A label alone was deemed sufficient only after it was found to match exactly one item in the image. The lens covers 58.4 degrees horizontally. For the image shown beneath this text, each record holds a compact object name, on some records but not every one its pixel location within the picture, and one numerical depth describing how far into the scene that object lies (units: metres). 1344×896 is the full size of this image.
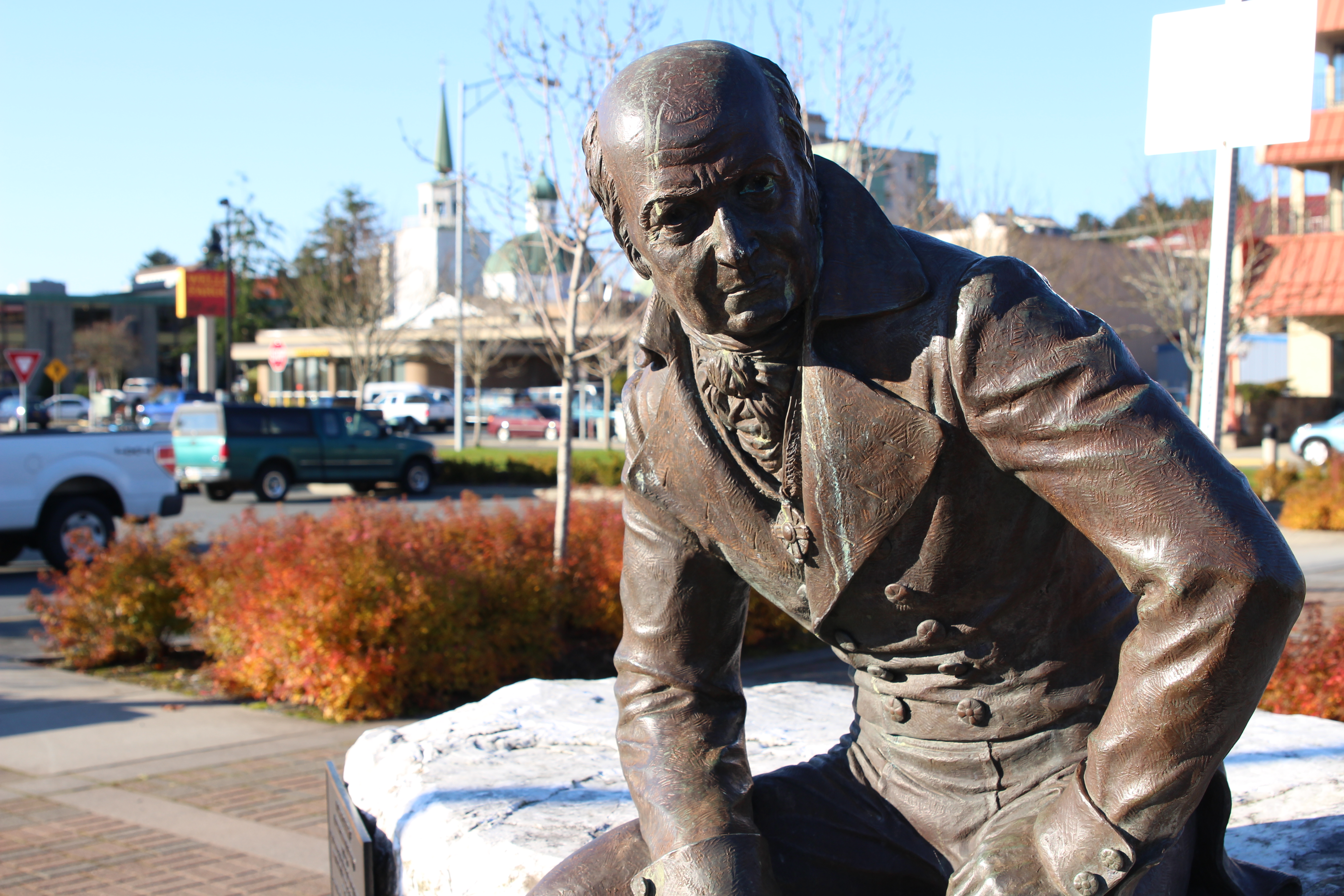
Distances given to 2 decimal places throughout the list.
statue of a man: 1.57
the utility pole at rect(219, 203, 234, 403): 34.84
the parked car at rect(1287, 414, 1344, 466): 23.36
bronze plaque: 2.90
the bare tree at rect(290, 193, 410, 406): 32.53
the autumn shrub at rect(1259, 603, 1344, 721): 5.23
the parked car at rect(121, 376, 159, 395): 57.50
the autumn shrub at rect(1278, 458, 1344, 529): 14.41
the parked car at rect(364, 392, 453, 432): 41.69
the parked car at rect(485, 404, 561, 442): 38.59
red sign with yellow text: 40.34
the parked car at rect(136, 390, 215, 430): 38.12
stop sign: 24.14
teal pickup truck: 19.33
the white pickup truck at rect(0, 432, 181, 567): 11.40
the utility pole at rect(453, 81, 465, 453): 19.14
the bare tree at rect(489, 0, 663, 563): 9.62
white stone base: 2.81
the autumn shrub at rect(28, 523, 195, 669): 8.02
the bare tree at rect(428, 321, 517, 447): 38.19
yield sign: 19.48
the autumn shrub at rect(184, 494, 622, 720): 6.57
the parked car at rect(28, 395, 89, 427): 47.28
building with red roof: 24.16
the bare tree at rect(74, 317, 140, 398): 62.53
